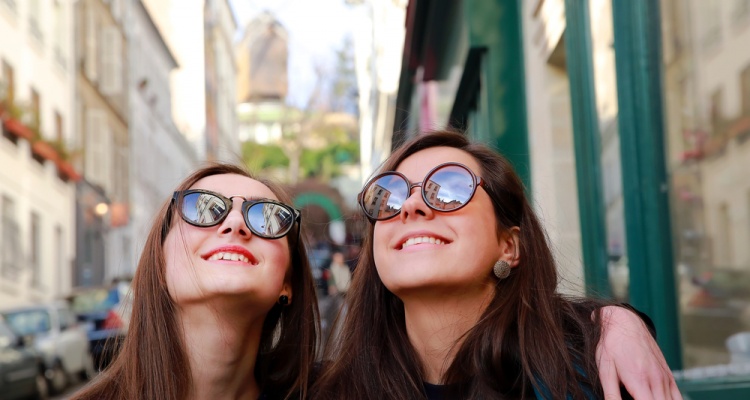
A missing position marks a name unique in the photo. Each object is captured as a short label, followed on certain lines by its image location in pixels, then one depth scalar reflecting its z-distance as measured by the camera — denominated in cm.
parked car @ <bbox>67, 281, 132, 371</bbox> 1530
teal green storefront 397
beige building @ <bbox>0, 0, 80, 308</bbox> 2114
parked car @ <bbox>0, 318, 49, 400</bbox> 1193
